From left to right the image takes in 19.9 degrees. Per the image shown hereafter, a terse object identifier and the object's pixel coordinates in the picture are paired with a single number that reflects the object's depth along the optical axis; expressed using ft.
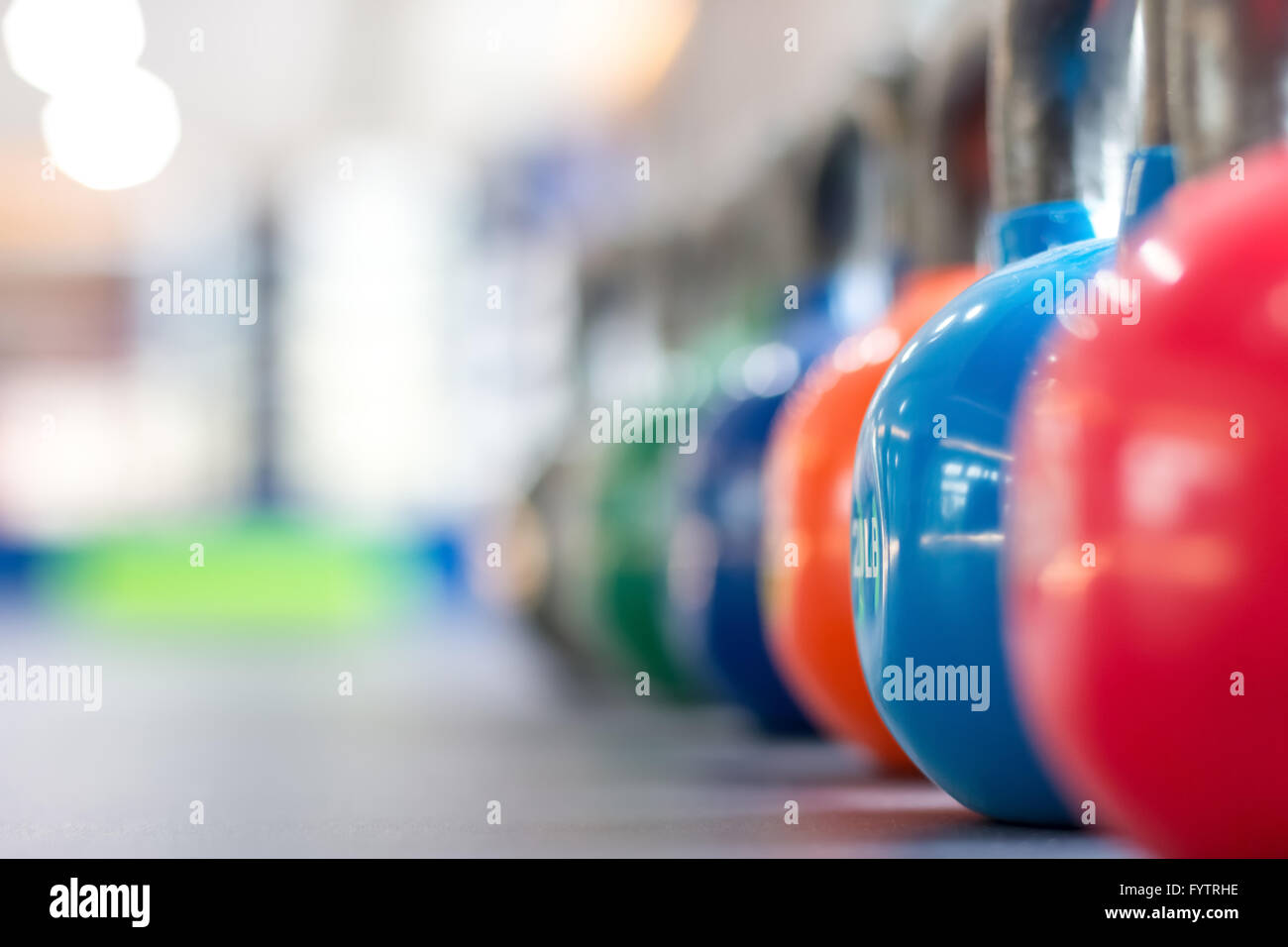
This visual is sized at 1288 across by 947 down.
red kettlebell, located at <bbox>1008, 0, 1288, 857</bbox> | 2.10
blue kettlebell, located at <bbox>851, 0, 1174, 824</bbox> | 2.55
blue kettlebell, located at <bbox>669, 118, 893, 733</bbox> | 3.62
